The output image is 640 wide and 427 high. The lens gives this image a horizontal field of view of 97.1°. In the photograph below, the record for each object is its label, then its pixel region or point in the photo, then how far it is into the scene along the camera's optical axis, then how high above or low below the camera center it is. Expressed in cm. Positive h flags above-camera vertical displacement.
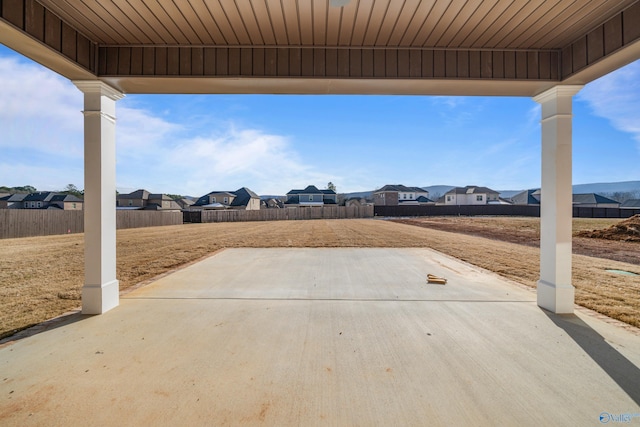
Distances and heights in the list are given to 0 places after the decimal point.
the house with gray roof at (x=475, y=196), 5366 +307
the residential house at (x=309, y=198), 5132 +251
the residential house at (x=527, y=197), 5702 +294
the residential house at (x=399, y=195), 5584 +330
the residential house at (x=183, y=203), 5773 +184
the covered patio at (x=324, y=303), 197 -128
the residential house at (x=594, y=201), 4978 +186
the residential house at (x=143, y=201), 4684 +183
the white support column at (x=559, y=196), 359 +20
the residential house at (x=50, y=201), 4022 +156
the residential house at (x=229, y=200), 4906 +214
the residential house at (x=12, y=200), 4037 +172
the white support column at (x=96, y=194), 353 +22
